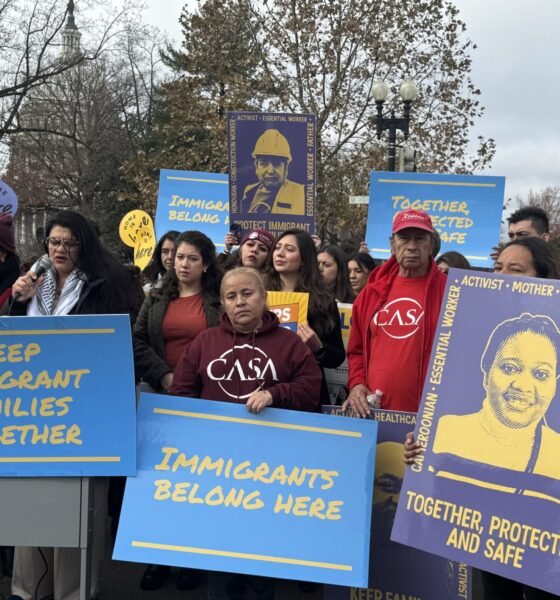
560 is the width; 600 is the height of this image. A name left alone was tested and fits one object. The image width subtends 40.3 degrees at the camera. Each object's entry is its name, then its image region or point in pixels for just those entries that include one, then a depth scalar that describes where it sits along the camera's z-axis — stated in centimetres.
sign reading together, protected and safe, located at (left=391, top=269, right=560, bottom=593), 242
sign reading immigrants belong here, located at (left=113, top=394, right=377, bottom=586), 287
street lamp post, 1515
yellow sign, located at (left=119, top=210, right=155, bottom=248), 902
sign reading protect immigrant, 547
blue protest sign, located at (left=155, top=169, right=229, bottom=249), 811
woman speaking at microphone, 362
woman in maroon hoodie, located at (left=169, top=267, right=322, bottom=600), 332
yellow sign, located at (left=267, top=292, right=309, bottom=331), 416
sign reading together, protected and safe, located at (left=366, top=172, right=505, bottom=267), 691
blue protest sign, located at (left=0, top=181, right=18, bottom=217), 616
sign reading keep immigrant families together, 307
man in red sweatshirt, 338
